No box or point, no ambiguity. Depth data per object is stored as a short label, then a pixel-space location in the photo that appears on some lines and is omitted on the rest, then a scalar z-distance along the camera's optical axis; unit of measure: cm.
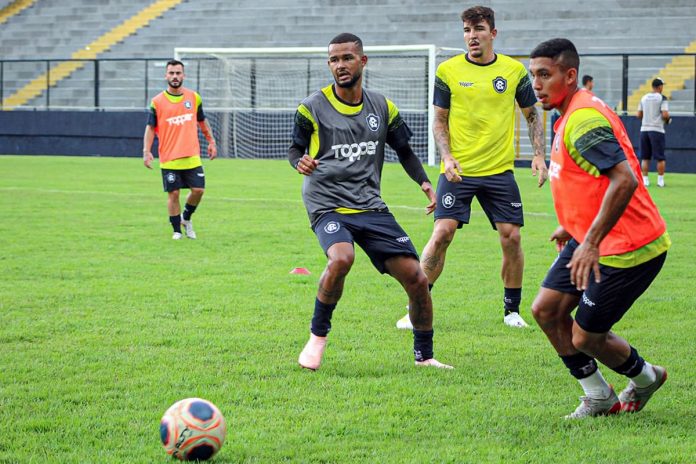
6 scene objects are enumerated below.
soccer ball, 766
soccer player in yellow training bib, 1357
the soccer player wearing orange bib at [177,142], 2293
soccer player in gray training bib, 1097
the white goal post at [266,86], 5263
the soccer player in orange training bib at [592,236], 798
